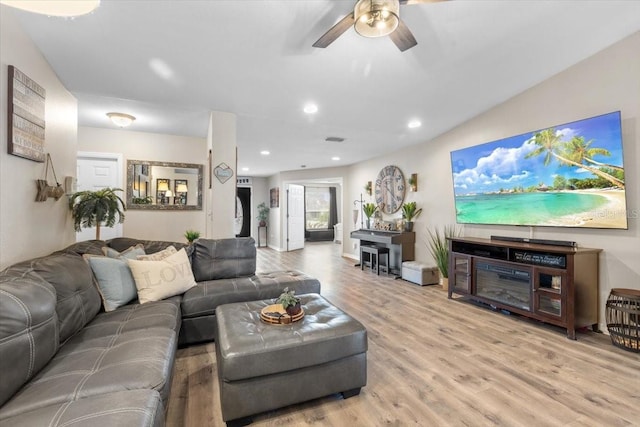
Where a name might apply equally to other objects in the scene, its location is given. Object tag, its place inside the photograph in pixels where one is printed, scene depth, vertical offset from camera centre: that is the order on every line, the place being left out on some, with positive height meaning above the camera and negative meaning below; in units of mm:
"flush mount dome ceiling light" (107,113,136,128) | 3602 +1162
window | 11156 +260
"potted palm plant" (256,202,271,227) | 9562 -20
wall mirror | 4387 +423
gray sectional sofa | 1092 -716
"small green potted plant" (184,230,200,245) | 4117 -323
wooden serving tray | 1913 -680
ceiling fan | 1686 +1174
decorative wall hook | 2295 +193
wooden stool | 5570 -747
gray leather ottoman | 1595 -848
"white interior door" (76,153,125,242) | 4180 +533
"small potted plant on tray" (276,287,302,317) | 1955 -599
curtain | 11461 +266
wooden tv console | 2791 -692
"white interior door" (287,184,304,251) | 8578 -101
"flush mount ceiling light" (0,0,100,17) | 891 +638
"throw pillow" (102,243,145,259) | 2518 -356
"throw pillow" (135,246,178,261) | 2617 -390
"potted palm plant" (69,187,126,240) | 2945 +42
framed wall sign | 1880 +662
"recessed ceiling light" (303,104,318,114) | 3631 +1323
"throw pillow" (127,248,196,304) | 2375 -547
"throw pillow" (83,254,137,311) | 2207 -524
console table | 5262 -539
